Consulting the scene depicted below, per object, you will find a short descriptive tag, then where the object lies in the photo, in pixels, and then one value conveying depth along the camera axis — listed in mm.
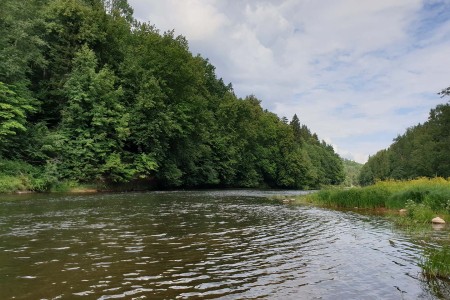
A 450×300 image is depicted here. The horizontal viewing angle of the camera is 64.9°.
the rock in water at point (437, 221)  16859
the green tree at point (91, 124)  36969
